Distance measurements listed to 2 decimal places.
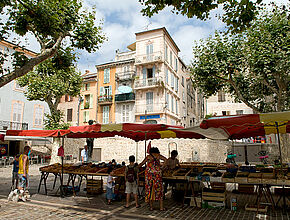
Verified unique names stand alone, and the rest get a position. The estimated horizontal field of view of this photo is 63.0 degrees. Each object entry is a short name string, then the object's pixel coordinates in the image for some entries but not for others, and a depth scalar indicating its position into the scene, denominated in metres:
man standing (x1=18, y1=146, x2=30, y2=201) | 7.14
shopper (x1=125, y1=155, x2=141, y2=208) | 6.40
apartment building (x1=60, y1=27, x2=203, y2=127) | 28.05
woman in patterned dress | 6.07
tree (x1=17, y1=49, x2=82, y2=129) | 19.33
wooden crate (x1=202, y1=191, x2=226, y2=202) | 6.32
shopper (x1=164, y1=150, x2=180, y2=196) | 7.60
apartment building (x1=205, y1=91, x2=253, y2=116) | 32.00
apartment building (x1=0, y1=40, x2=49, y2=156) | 24.58
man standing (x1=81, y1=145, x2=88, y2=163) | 10.95
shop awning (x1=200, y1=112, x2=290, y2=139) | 5.02
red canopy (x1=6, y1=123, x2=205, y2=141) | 6.79
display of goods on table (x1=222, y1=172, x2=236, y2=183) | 5.89
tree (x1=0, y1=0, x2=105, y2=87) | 8.07
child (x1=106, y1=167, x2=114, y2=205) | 6.85
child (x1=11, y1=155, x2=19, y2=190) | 8.15
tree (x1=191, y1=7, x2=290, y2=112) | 12.35
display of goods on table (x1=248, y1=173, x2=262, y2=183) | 5.63
